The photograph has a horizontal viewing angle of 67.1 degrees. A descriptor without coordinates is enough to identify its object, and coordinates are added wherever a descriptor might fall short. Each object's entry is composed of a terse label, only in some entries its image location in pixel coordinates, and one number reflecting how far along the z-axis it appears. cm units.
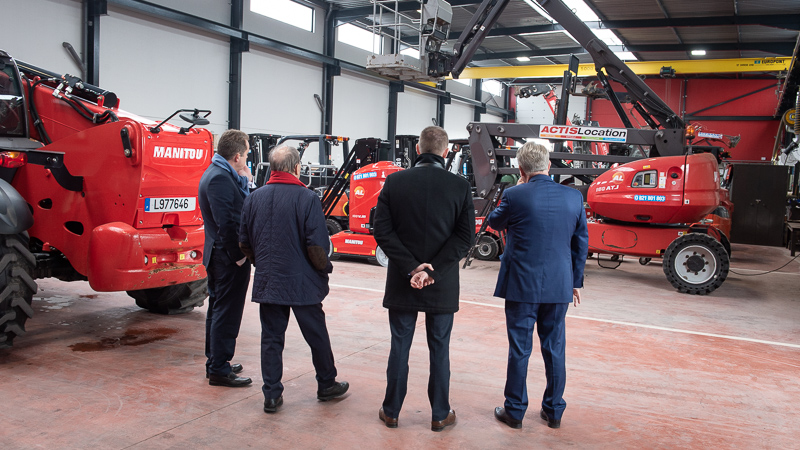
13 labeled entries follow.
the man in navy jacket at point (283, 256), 363
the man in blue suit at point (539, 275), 357
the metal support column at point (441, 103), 2672
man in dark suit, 398
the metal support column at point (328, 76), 1906
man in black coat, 339
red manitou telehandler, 458
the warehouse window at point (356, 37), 2014
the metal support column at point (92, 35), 1194
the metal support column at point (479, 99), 3005
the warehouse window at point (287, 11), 1653
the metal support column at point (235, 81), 1570
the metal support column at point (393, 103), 2294
